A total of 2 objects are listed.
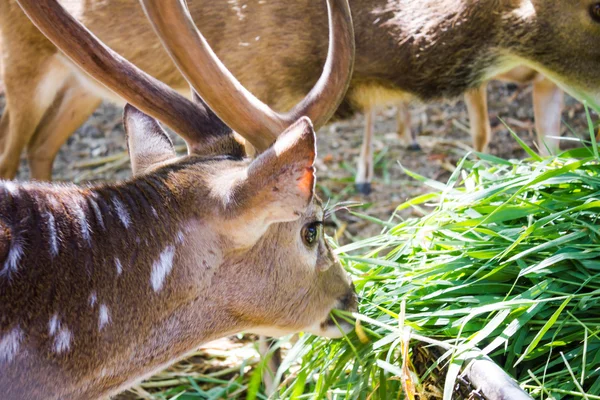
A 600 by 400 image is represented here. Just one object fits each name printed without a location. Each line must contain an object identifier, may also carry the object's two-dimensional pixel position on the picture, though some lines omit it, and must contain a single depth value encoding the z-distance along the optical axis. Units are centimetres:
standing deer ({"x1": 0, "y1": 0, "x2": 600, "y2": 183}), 399
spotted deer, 213
